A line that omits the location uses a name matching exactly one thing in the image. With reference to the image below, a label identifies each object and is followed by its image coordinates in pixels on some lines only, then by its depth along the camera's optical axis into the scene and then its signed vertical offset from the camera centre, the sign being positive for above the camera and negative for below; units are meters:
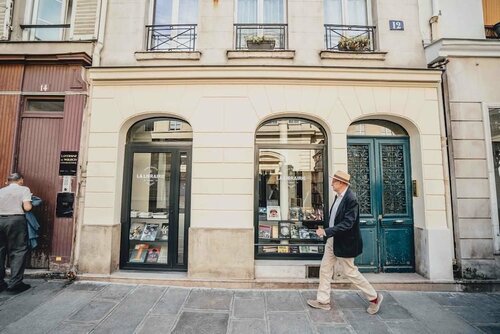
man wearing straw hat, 3.85 -0.71
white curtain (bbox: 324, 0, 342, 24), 5.99 +4.40
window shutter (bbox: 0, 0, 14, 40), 5.89 +4.13
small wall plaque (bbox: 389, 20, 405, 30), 5.72 +3.88
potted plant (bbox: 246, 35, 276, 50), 5.63 +3.43
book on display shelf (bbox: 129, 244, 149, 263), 5.54 -1.26
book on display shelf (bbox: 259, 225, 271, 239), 5.59 -0.76
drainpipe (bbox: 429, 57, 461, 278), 5.17 +0.70
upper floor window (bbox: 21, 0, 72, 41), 6.06 +4.23
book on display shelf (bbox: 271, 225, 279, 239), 5.59 -0.77
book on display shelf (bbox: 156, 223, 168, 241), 5.61 -0.82
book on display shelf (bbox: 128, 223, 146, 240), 5.67 -0.77
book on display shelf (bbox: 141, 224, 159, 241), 5.64 -0.81
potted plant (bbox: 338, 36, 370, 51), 5.71 +3.46
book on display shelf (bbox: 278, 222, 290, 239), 5.59 -0.73
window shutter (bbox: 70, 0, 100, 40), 5.79 +4.02
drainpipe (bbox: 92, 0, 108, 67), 5.63 +3.63
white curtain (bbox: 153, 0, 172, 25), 5.99 +4.33
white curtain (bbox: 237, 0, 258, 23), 5.97 +4.37
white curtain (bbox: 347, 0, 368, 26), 6.02 +4.38
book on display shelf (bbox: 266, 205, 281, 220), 5.66 -0.34
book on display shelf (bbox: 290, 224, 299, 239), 5.59 -0.75
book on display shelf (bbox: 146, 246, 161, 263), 5.52 -1.29
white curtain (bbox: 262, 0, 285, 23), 5.95 +4.36
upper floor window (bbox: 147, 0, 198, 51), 5.84 +3.90
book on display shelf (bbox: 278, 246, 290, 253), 5.45 -1.12
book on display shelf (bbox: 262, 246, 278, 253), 5.46 -1.12
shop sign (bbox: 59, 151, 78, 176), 5.36 +0.68
